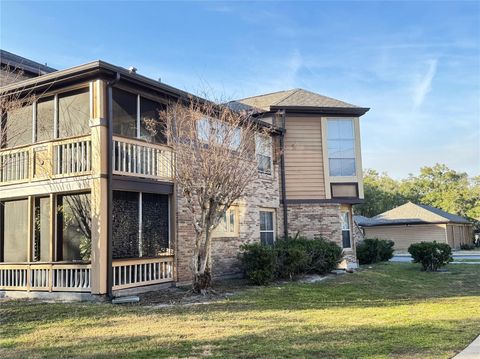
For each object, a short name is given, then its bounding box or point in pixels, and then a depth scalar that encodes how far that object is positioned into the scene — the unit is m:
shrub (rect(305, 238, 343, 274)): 15.85
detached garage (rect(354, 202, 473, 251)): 39.69
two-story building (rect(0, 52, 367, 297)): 10.74
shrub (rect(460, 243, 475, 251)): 42.78
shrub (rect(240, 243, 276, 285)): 13.18
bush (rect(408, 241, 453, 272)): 18.64
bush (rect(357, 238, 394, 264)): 22.77
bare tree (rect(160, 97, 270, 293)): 11.29
